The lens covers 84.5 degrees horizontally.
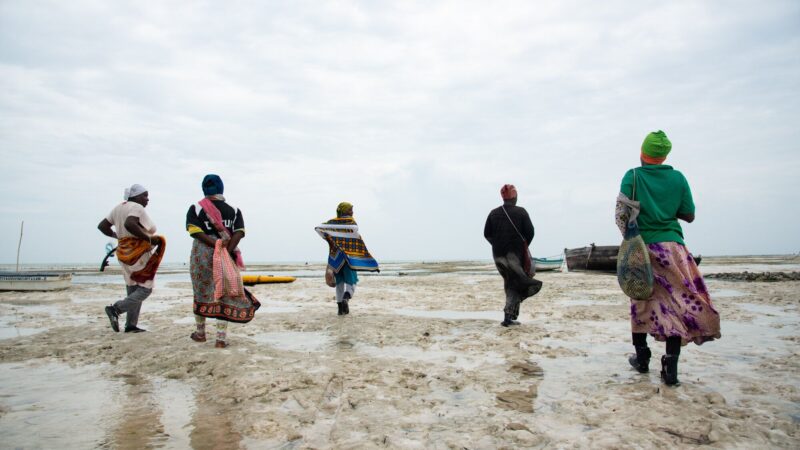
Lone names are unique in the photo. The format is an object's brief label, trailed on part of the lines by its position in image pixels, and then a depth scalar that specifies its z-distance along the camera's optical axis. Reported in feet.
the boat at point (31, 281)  46.37
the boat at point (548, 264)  85.97
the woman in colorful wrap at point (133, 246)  18.98
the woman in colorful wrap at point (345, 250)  24.97
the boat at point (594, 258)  75.25
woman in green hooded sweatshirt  11.34
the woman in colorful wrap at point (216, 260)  16.20
